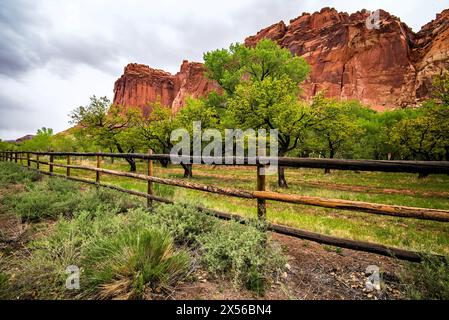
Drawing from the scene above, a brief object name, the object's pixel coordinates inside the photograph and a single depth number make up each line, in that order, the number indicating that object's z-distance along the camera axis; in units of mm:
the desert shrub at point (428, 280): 2338
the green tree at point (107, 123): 24562
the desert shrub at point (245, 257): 2740
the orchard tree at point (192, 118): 19859
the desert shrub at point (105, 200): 5227
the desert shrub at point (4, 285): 2254
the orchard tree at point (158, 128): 21312
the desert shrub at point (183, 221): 3746
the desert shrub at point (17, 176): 10103
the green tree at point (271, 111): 15461
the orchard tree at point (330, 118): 15586
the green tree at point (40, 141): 57319
